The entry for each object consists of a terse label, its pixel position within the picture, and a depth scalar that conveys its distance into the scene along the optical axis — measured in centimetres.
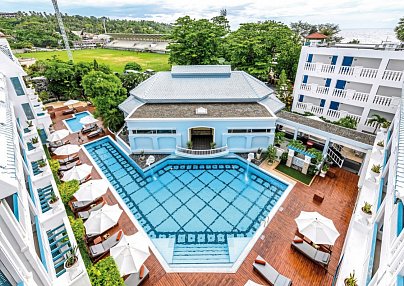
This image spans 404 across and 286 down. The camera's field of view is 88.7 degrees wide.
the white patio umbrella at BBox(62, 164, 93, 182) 1695
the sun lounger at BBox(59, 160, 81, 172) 1948
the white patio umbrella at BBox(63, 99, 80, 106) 3165
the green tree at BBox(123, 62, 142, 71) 5111
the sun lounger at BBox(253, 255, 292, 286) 1107
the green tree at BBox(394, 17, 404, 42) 4005
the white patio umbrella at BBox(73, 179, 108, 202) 1499
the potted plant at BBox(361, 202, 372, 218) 1022
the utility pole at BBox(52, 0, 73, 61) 4718
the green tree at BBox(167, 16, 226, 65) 3441
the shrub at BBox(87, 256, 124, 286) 986
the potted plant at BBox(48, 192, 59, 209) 1017
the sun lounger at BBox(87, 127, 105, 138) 2531
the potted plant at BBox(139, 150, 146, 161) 2100
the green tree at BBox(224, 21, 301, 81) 3403
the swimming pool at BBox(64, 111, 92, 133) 2728
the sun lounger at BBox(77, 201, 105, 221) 1462
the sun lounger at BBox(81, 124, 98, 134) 2620
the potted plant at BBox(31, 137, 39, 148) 1359
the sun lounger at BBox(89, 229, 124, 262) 1247
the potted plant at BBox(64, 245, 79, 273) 827
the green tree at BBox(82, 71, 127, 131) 2384
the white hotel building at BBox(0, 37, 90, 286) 518
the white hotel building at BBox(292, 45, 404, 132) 1998
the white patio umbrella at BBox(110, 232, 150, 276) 1066
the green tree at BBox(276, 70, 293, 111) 2970
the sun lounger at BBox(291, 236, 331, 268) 1191
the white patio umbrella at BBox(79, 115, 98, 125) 2514
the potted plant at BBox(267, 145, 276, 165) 2022
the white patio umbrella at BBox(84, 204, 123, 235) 1308
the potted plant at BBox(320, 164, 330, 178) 1857
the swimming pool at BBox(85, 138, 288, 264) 1392
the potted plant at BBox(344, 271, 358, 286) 796
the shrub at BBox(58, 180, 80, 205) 1509
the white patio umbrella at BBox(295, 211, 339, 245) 1205
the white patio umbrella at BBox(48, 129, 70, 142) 2145
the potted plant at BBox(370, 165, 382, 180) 1240
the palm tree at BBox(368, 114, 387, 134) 1945
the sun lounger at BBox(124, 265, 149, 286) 1106
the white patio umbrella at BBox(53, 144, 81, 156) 1980
